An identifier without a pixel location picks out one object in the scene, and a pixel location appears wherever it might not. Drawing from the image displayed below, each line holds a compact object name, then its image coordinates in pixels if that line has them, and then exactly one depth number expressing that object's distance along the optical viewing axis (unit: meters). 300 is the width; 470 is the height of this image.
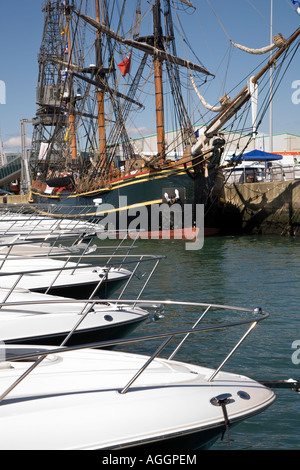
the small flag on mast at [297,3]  19.01
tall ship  27.78
